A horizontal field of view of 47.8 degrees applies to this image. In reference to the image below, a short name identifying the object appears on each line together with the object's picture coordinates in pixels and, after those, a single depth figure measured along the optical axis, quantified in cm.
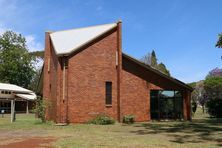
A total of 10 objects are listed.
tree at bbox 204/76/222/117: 4295
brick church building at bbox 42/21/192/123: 1981
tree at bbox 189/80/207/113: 5543
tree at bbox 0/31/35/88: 5561
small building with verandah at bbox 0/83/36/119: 4332
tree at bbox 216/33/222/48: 2060
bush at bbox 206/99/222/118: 2788
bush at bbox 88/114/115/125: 1961
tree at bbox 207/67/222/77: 4875
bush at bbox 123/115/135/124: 2093
